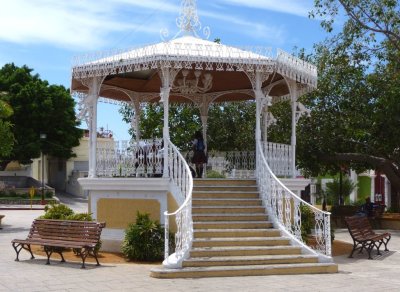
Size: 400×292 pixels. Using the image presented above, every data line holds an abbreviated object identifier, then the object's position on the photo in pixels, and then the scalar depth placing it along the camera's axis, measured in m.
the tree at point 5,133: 22.50
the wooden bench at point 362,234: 14.23
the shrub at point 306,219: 14.35
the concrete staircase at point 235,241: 10.99
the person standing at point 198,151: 16.19
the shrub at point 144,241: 12.55
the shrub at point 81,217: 13.63
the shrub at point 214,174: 16.39
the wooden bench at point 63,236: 11.82
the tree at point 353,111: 23.12
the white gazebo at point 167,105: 12.84
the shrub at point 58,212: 14.25
